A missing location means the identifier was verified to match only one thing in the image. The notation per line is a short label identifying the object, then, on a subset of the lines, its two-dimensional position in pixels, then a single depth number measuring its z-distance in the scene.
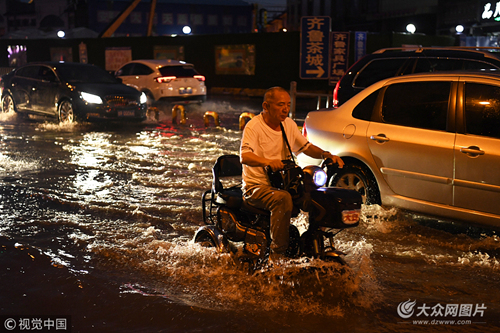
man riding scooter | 4.05
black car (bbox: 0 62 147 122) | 14.75
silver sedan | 5.24
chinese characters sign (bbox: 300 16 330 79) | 17.14
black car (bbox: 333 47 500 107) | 9.58
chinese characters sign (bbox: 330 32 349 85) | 20.60
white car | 18.97
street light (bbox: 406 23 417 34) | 24.36
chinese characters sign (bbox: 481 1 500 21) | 23.56
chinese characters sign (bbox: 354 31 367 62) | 22.11
